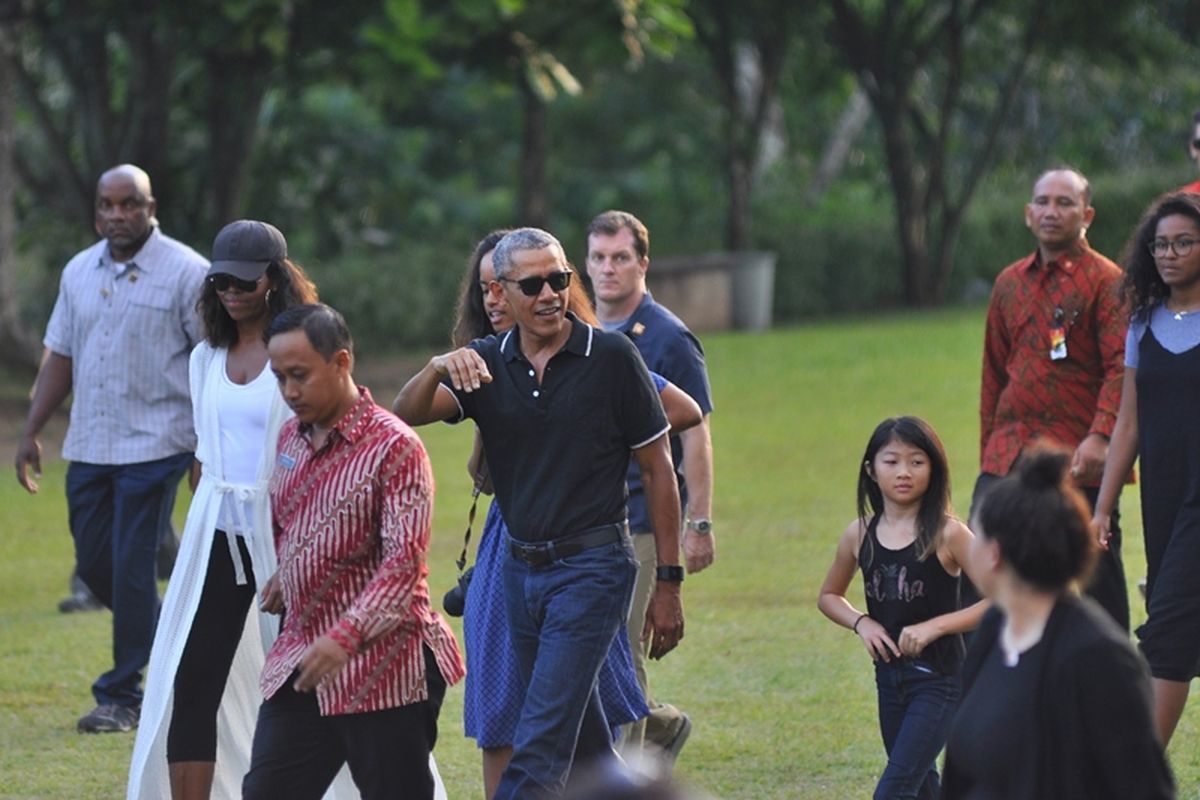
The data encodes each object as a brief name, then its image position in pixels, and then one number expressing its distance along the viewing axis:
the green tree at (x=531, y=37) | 35.87
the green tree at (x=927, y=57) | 64.94
